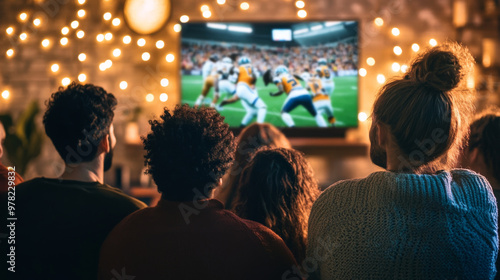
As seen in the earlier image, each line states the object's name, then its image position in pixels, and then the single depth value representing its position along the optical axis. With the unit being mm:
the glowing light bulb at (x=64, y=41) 3991
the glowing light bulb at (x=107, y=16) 3957
